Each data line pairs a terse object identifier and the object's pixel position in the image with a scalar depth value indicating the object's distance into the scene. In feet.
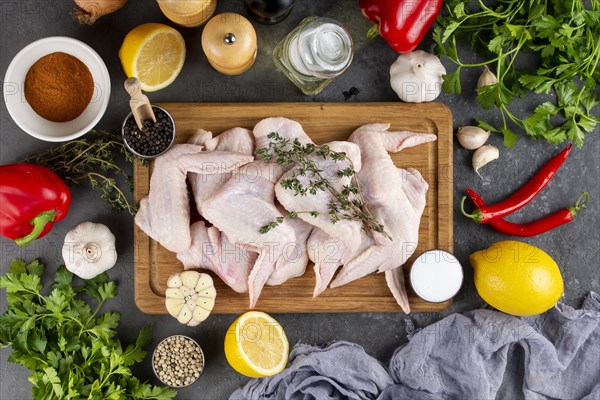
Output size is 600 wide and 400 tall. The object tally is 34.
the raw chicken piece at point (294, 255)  2.77
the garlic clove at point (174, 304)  2.77
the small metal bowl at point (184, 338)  2.88
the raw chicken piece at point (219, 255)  2.80
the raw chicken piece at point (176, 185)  2.75
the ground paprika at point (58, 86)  2.75
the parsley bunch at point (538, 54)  2.77
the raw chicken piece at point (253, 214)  2.72
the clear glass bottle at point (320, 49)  2.72
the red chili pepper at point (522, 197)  2.94
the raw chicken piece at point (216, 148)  2.79
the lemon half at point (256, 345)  2.75
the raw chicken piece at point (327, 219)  2.71
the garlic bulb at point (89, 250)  2.85
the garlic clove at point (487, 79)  2.93
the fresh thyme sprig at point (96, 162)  2.83
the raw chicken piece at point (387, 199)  2.76
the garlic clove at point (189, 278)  2.77
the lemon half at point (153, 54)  2.81
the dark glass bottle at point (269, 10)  2.72
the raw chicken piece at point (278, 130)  2.80
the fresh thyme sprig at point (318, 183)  2.68
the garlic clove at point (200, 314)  2.78
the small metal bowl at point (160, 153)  2.74
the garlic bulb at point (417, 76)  2.87
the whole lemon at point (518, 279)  2.78
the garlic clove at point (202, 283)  2.78
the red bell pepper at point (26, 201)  2.65
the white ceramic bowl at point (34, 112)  2.73
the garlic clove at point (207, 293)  2.78
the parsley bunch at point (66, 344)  2.78
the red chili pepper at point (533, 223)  2.96
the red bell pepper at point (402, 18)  2.77
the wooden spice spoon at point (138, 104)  2.47
